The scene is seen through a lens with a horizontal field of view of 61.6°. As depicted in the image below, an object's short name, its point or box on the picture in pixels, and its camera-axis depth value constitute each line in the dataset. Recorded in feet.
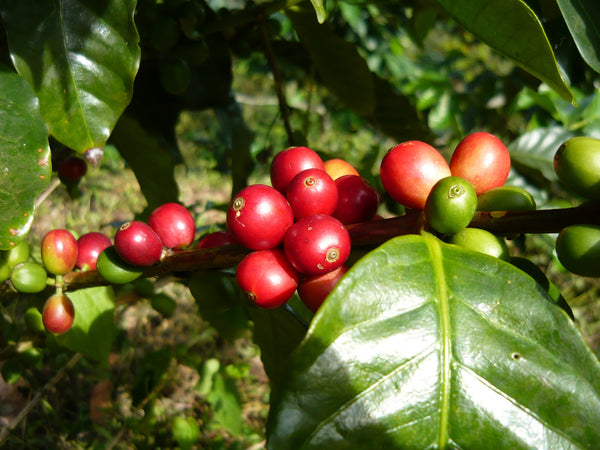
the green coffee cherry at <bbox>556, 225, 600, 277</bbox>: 0.32
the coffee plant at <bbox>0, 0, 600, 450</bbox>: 0.31
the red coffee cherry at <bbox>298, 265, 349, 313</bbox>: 0.38
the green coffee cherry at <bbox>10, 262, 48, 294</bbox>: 0.47
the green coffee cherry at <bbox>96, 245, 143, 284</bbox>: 0.43
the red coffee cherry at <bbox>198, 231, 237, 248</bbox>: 0.46
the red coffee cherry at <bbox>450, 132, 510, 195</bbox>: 0.40
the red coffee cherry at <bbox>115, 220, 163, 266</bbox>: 0.41
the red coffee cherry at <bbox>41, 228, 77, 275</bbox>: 0.47
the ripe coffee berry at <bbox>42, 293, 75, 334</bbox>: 0.48
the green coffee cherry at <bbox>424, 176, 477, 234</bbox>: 0.34
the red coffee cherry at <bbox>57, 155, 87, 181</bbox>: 0.70
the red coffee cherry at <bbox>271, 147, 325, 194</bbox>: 0.43
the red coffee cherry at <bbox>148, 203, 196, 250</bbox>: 0.46
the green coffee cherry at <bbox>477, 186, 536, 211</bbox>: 0.36
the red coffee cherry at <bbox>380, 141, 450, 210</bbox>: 0.39
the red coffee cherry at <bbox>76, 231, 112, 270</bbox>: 0.51
